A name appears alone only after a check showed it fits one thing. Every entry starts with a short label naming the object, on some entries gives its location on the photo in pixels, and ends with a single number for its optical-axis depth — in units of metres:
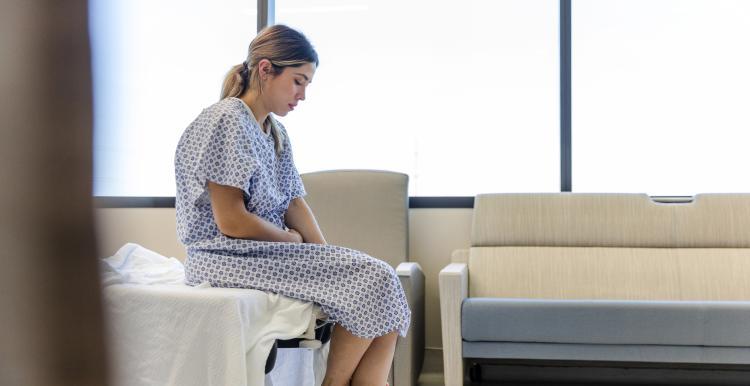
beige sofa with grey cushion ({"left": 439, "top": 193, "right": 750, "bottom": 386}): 2.71
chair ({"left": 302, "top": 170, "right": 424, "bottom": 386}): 3.35
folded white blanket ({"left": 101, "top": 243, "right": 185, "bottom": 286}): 1.83
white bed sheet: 1.58
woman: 1.81
